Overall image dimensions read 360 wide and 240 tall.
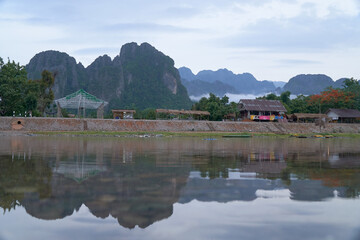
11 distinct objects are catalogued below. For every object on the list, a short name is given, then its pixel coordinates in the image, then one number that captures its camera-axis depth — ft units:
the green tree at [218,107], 217.83
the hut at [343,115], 227.20
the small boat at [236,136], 156.19
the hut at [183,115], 188.71
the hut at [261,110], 218.18
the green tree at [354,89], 247.29
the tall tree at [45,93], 205.36
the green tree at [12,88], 168.45
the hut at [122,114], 191.27
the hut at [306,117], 220.00
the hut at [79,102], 167.94
